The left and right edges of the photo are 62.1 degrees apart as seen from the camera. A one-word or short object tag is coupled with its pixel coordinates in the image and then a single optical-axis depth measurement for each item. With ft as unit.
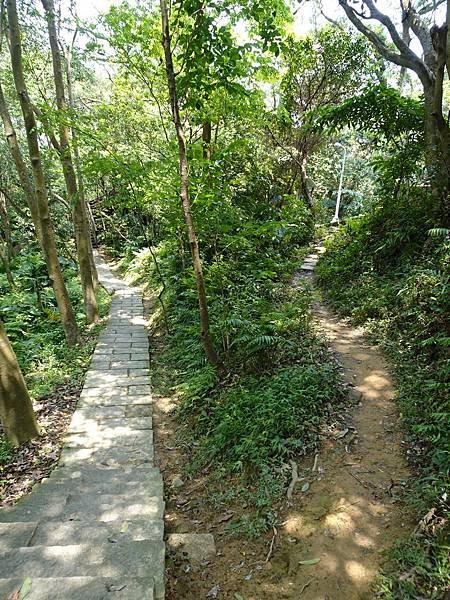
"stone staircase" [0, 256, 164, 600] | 6.68
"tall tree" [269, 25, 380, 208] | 36.91
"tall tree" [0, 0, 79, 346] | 18.80
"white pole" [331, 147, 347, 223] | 51.14
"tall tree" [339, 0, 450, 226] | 20.72
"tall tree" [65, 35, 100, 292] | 29.86
